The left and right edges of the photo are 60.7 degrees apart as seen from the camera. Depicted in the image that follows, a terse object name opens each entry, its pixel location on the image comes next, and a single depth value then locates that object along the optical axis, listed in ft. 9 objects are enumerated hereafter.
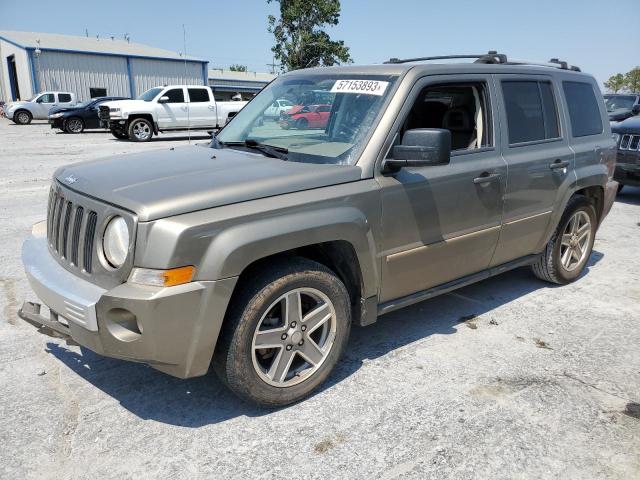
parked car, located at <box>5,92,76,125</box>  95.45
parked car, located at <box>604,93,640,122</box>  42.58
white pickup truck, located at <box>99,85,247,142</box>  63.72
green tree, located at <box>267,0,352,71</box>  165.78
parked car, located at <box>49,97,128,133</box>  76.41
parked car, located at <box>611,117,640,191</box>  28.71
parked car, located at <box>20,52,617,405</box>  8.51
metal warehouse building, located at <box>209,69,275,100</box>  167.73
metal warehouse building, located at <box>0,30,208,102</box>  128.57
